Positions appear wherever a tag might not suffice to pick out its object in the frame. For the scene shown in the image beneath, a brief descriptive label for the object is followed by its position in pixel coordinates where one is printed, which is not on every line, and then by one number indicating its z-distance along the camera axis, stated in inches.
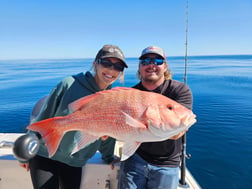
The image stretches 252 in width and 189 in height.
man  79.4
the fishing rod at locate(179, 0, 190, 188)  96.5
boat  93.6
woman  69.1
